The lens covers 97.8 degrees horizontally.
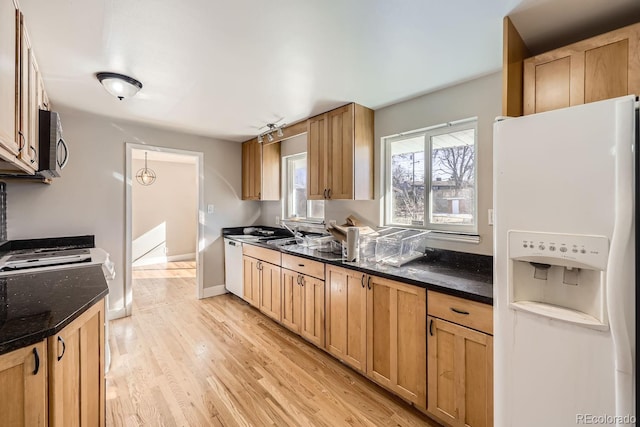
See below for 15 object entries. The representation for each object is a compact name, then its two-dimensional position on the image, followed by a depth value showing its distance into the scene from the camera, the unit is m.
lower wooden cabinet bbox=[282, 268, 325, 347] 2.47
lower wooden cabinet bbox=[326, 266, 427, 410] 1.76
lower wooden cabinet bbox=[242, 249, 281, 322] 3.02
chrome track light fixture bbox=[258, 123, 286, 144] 3.30
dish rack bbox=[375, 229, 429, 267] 2.23
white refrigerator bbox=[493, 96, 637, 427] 0.97
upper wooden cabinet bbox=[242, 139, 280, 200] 3.90
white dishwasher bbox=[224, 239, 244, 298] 3.72
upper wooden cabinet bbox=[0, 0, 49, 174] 1.12
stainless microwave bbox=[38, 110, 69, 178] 1.76
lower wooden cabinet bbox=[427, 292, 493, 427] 1.46
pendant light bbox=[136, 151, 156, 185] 5.65
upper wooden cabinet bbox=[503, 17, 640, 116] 1.21
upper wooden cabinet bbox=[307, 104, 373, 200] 2.63
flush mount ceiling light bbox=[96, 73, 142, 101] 2.02
